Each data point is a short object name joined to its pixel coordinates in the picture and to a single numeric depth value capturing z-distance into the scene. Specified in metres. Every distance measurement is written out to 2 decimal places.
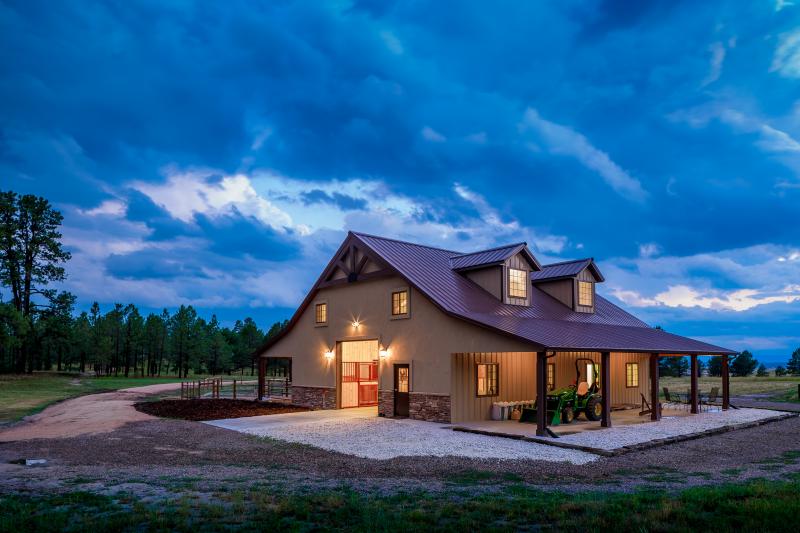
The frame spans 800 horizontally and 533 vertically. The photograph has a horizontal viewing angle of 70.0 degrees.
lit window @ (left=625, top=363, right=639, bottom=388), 25.25
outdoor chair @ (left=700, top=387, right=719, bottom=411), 24.88
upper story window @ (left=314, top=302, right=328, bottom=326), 24.96
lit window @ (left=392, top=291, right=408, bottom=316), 20.86
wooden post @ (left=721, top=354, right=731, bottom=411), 23.33
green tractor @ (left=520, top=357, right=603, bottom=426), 17.59
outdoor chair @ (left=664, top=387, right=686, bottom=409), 25.12
